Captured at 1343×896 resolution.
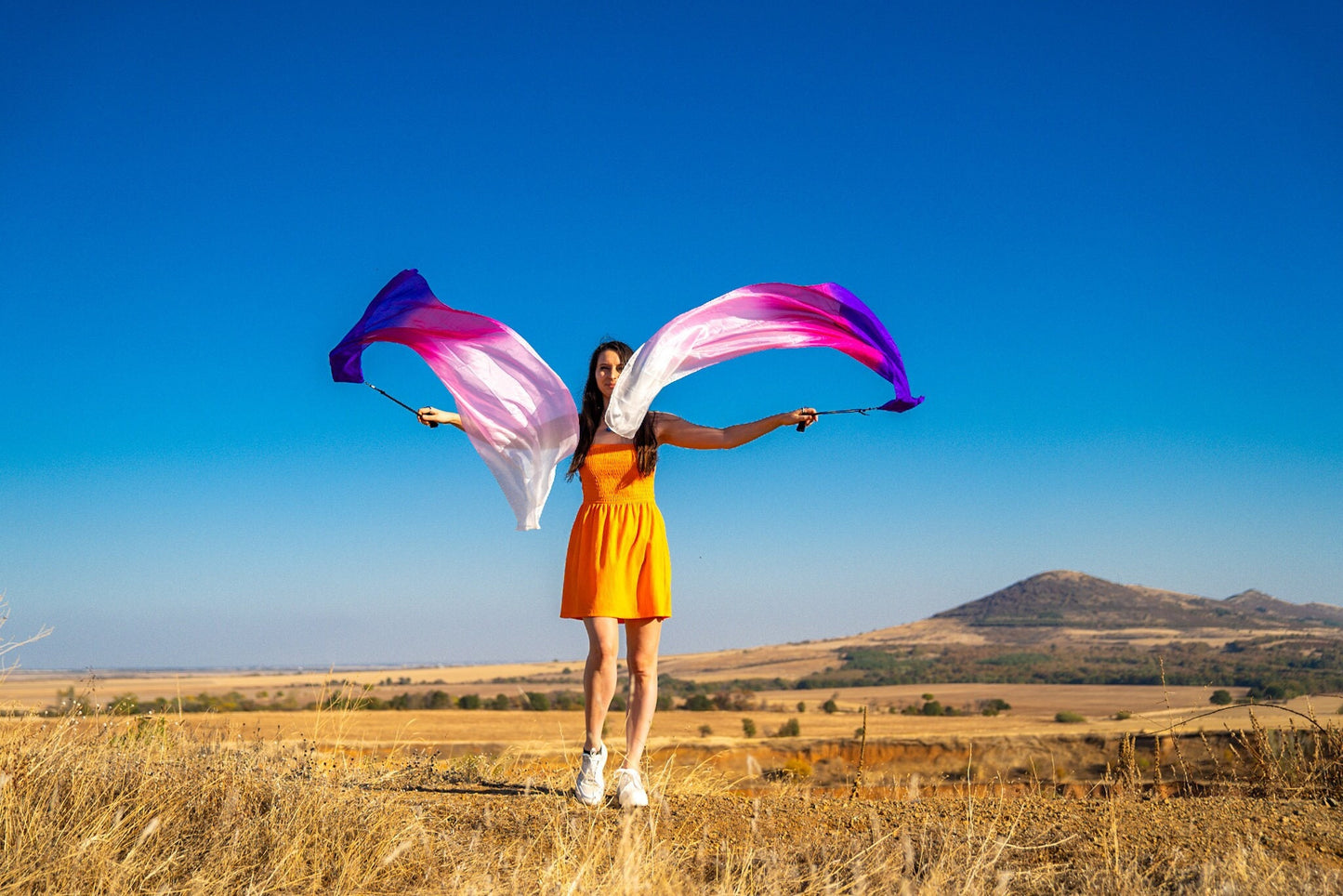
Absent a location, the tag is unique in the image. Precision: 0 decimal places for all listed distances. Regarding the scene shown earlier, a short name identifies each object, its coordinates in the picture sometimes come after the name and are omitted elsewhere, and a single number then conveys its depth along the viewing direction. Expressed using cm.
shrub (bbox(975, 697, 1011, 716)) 2316
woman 565
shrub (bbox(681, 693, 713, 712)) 2115
